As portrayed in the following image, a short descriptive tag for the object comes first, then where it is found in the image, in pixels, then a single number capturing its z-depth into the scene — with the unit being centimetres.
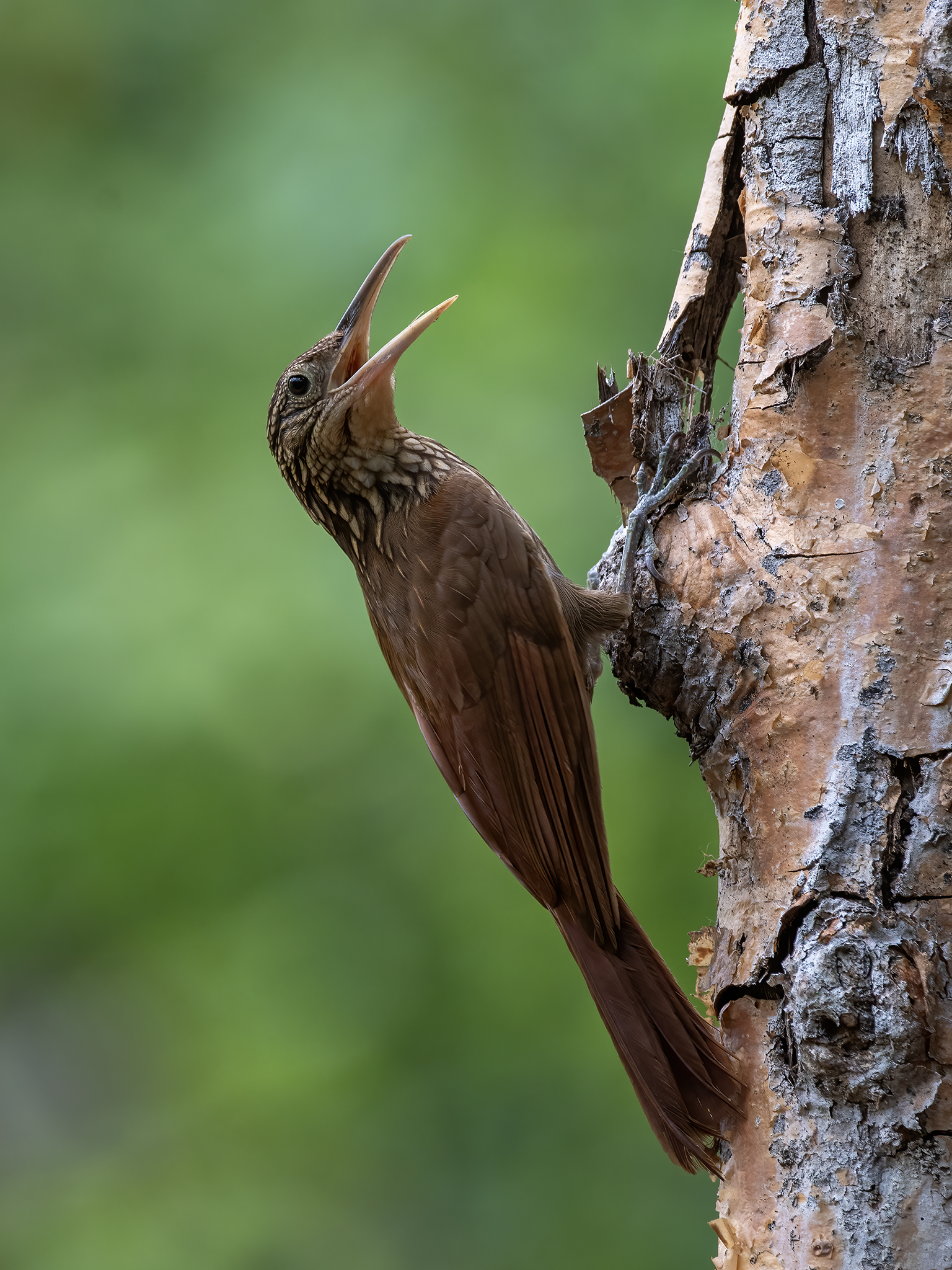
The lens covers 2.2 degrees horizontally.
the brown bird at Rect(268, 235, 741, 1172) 468
